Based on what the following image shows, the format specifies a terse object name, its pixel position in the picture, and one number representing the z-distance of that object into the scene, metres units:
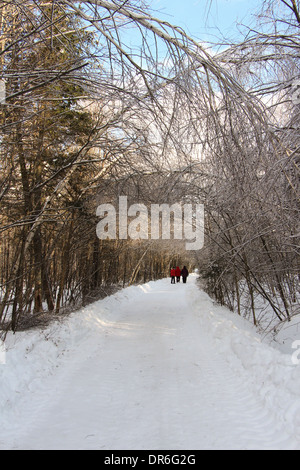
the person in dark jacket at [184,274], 32.86
